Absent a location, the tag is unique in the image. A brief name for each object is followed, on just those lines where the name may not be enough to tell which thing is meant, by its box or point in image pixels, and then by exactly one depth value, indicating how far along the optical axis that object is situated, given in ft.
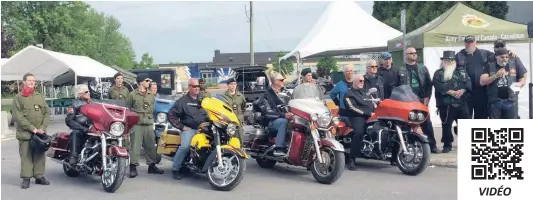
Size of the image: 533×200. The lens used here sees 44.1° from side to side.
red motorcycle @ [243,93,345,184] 28.53
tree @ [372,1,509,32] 115.75
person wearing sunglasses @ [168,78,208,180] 30.73
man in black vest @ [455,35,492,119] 35.55
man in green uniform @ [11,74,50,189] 29.55
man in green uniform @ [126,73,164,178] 32.81
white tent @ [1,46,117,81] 75.46
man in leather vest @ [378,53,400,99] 35.68
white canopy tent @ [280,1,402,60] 73.00
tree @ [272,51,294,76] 155.04
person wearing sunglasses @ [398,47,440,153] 35.78
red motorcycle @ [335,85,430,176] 30.58
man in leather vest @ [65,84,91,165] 29.60
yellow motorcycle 27.58
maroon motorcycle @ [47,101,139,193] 27.48
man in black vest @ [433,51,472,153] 35.09
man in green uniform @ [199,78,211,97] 38.14
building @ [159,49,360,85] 223.36
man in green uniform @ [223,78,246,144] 35.04
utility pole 121.08
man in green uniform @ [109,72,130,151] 36.70
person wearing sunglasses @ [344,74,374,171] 32.65
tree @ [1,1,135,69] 161.68
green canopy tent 49.73
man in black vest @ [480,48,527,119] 33.78
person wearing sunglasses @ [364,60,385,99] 34.42
